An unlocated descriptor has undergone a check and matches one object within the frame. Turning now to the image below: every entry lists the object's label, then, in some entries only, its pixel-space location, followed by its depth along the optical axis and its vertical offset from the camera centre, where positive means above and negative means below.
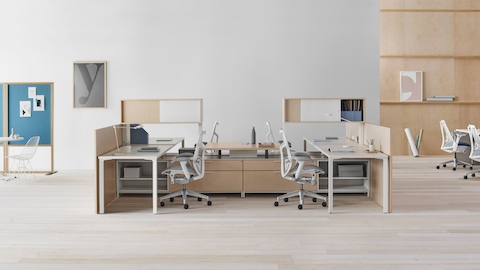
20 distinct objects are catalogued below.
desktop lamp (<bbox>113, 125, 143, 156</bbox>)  6.18 -0.22
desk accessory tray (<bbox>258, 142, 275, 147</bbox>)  7.23 -0.30
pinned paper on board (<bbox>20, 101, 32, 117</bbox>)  9.70 +0.21
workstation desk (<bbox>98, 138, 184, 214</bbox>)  5.94 -0.40
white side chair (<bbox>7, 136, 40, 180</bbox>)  8.62 -0.56
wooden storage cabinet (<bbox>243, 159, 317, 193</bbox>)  6.88 -0.72
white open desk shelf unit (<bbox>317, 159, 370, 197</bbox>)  6.91 -0.70
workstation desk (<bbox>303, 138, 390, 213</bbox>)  5.90 -0.45
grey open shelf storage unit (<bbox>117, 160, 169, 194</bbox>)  6.96 -0.72
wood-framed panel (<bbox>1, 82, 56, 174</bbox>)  9.71 +0.16
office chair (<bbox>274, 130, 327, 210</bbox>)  6.09 -0.57
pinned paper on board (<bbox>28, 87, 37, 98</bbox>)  9.78 +0.53
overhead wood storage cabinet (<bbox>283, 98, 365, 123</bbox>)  7.23 +0.16
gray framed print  9.93 +0.66
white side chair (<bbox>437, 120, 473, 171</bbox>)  9.50 -0.42
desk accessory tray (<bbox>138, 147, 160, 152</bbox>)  6.51 -0.33
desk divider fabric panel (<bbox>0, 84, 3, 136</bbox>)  9.70 +0.24
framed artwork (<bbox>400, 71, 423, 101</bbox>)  12.20 +0.82
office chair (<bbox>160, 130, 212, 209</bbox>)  6.18 -0.57
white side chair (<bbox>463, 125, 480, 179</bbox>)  8.48 -0.38
